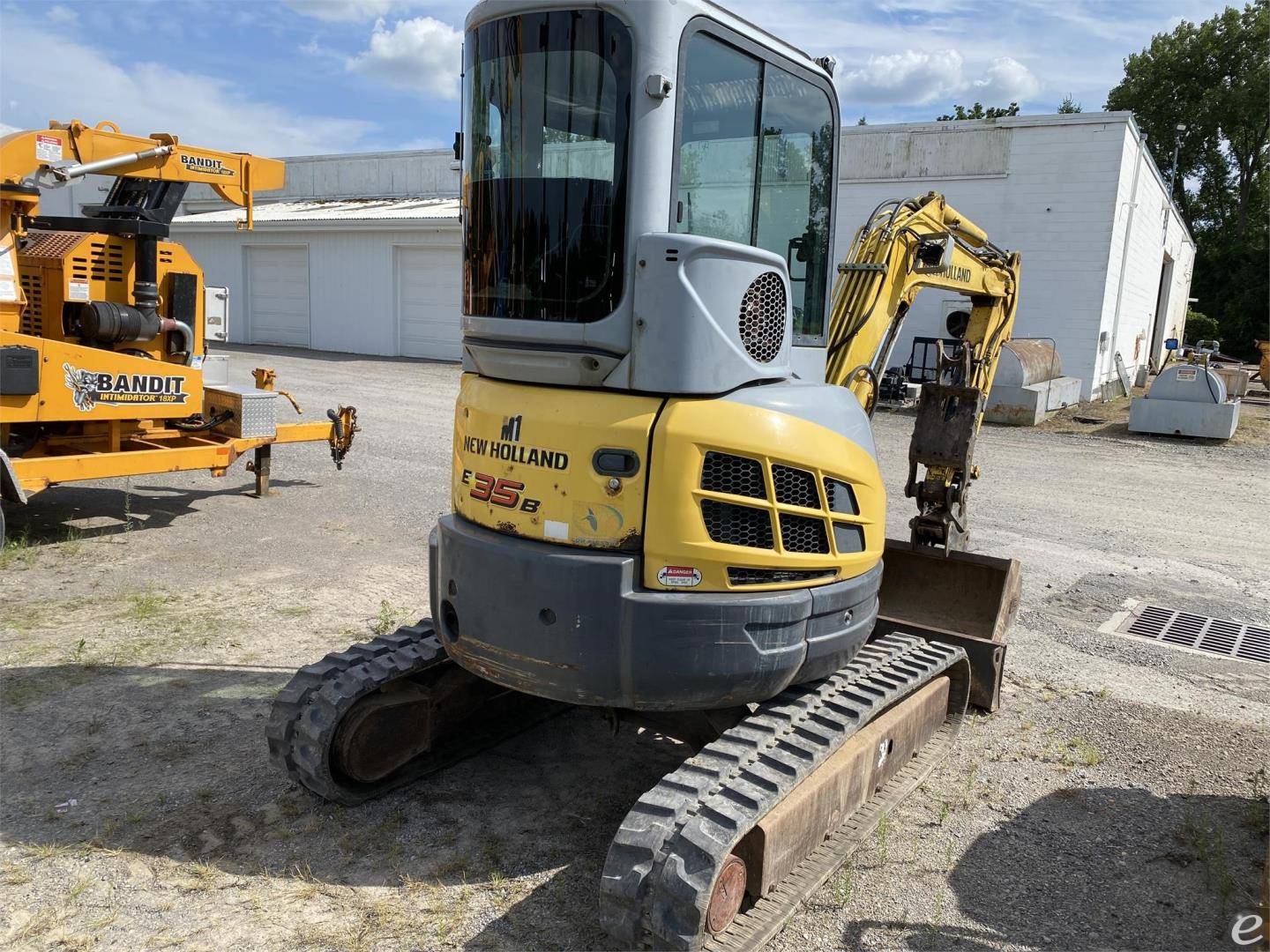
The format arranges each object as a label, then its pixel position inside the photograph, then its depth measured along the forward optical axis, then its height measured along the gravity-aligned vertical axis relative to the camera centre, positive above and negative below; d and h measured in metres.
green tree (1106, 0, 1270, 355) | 50.50 +10.79
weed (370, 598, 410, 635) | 6.39 -2.08
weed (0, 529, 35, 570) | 7.51 -2.09
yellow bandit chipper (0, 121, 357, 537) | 7.57 -0.40
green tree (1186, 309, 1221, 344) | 42.03 +0.01
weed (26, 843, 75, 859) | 3.85 -2.15
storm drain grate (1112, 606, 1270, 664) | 6.43 -1.97
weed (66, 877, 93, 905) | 3.59 -2.15
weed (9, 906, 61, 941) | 3.40 -2.16
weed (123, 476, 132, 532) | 8.74 -2.05
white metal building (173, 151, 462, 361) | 25.38 +0.66
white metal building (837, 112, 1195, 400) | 19.47 +2.40
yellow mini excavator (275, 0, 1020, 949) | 3.43 -0.52
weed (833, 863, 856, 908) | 3.74 -2.11
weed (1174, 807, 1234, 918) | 3.83 -2.06
